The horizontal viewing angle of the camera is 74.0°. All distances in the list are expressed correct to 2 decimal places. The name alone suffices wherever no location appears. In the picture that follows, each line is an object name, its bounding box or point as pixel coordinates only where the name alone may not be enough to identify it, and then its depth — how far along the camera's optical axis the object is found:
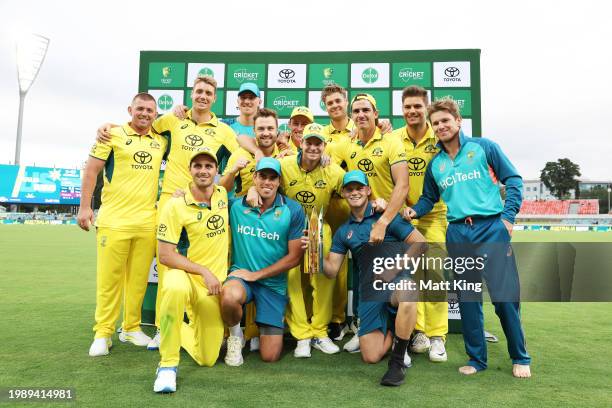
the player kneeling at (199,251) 3.62
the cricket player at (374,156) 4.09
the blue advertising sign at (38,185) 45.31
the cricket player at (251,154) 4.22
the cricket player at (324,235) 4.17
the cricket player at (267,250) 3.92
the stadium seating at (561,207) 61.78
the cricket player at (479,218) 3.55
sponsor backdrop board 5.74
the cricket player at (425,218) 4.23
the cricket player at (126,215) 4.18
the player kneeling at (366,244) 3.89
